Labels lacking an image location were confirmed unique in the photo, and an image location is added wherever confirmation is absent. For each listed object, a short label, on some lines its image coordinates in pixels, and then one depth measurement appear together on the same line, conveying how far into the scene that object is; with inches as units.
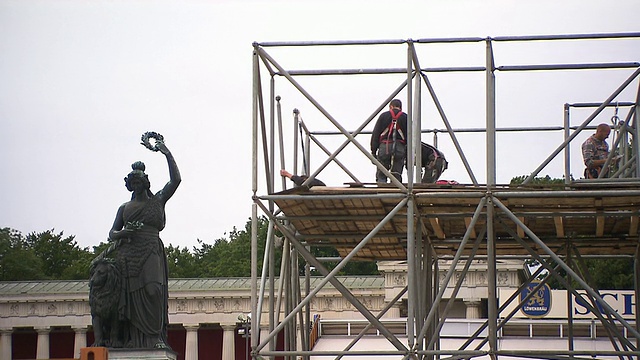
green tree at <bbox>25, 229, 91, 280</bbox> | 4264.3
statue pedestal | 951.0
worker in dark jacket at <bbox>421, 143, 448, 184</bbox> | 940.6
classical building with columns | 3043.8
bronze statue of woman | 974.4
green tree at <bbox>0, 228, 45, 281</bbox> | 4160.9
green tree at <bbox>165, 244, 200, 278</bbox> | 4087.1
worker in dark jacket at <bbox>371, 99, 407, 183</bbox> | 907.4
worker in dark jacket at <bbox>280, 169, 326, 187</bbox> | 863.1
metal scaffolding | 802.8
